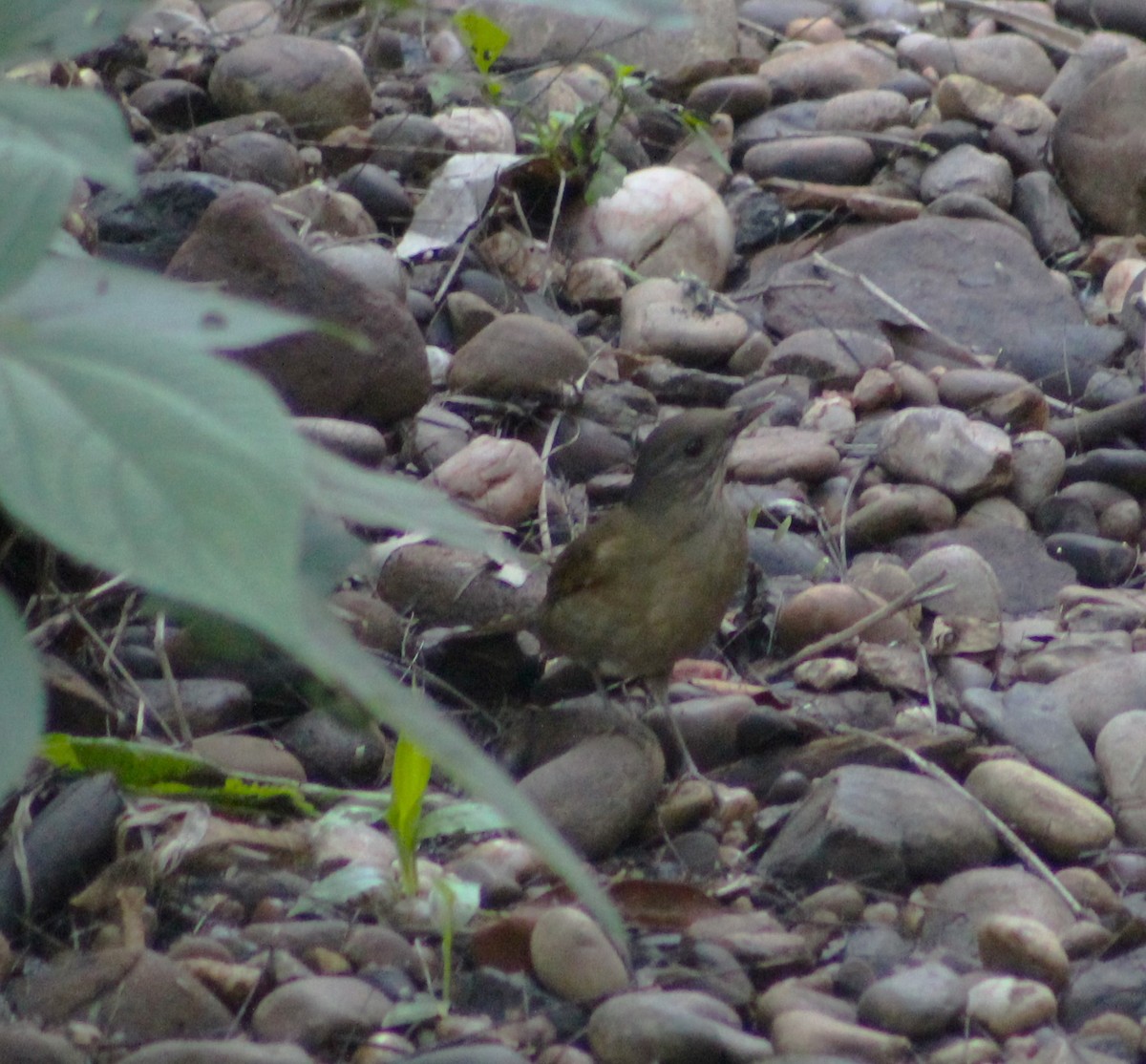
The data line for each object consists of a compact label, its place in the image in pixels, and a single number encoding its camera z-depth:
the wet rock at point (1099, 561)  10.96
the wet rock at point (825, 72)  17.37
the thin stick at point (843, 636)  9.66
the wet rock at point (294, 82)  14.20
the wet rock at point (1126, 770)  7.70
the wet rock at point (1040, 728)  8.20
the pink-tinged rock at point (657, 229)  14.30
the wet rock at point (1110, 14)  18.47
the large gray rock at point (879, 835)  7.05
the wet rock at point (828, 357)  13.13
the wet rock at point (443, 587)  9.69
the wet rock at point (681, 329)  13.20
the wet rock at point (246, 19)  15.76
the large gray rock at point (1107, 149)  15.42
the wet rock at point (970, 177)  15.64
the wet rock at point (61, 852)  6.18
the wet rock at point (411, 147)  14.25
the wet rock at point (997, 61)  17.50
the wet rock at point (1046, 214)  15.39
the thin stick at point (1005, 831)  6.91
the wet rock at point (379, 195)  13.60
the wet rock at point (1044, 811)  7.42
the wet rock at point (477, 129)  14.45
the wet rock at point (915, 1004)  5.70
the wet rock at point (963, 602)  9.84
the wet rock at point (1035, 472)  11.74
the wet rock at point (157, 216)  11.61
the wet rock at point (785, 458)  11.86
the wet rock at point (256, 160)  13.13
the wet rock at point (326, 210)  12.85
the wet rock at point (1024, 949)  6.09
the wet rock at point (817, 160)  15.77
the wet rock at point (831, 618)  9.87
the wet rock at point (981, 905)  6.67
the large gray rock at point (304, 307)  10.15
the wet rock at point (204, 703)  7.86
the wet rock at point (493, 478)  10.69
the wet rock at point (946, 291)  13.91
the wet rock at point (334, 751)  8.09
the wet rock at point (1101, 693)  8.64
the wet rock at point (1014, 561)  10.86
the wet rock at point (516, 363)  11.72
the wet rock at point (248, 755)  7.48
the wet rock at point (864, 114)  16.42
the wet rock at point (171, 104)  14.22
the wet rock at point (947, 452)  11.56
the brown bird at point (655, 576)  9.36
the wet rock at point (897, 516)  11.17
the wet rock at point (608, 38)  17.08
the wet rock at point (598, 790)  7.67
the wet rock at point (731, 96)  16.78
